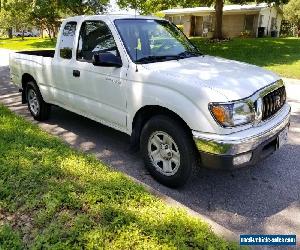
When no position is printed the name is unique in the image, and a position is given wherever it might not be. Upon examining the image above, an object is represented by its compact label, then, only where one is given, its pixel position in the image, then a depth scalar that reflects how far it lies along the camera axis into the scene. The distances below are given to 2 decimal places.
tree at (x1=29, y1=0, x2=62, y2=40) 28.88
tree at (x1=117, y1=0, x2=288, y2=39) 25.12
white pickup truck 3.90
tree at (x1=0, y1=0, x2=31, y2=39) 33.84
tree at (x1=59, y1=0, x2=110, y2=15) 33.04
